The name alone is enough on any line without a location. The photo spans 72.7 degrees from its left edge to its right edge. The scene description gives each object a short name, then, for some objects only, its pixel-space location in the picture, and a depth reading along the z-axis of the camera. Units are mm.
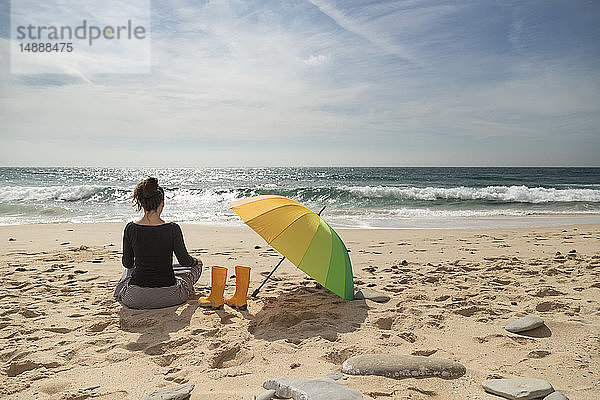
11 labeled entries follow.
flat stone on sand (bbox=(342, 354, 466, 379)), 2682
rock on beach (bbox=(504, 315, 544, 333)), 3391
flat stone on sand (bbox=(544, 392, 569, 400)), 2291
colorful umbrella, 3777
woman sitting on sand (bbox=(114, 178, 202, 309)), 3949
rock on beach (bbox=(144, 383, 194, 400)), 2410
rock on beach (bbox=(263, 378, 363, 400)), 2312
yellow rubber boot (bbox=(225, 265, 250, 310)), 4051
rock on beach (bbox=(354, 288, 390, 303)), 4320
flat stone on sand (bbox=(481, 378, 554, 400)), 2350
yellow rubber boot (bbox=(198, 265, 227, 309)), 4051
